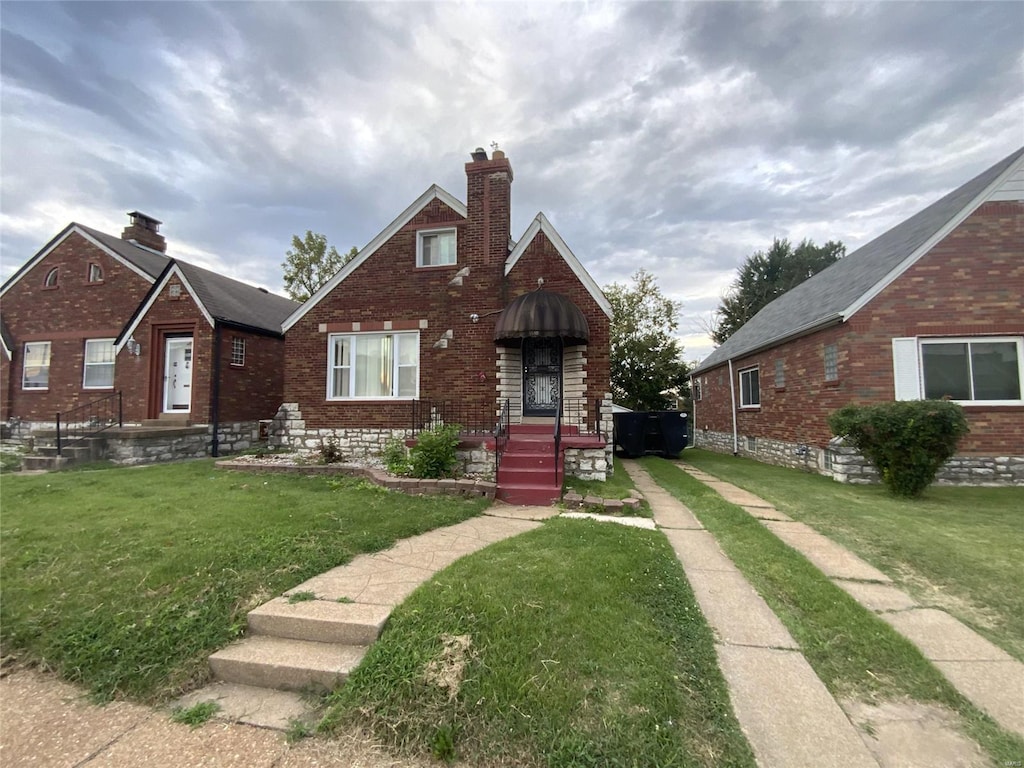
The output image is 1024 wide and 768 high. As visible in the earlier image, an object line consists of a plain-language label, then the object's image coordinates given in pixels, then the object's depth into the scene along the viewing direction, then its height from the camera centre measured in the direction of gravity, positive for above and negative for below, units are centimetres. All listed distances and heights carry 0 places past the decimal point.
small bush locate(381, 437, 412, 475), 819 -92
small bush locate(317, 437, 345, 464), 941 -91
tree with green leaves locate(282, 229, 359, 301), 2906 +947
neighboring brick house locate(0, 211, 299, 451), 1316 +227
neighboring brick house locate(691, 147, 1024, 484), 971 +168
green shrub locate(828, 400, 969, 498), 761 -53
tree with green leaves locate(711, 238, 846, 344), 3288 +972
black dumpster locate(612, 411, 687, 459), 1466 -78
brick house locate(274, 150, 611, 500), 1049 +183
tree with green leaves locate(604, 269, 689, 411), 2516 +321
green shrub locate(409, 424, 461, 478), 801 -80
